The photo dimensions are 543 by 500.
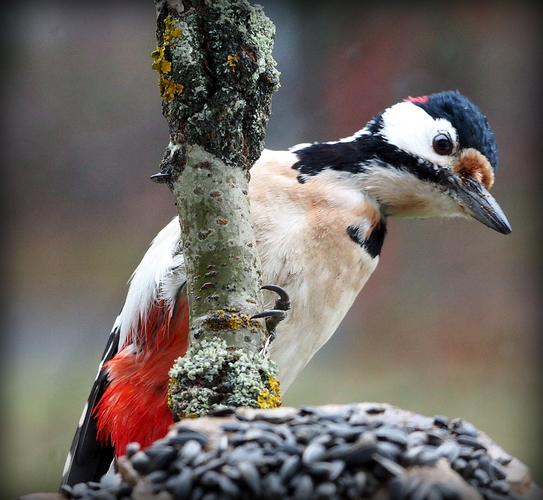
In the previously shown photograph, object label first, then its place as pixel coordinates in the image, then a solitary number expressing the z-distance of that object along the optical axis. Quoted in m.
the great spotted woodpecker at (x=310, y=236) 4.38
